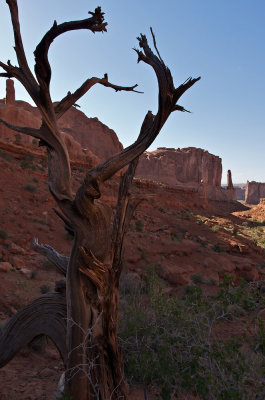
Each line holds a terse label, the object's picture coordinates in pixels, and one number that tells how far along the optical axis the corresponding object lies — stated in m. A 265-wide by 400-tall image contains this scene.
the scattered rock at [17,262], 8.20
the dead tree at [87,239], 2.61
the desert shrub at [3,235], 9.48
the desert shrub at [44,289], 6.83
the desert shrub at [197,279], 10.82
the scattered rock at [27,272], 7.77
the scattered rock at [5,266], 7.59
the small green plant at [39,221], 12.06
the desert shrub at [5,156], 16.87
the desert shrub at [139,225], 16.19
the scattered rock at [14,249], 8.94
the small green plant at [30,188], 14.62
